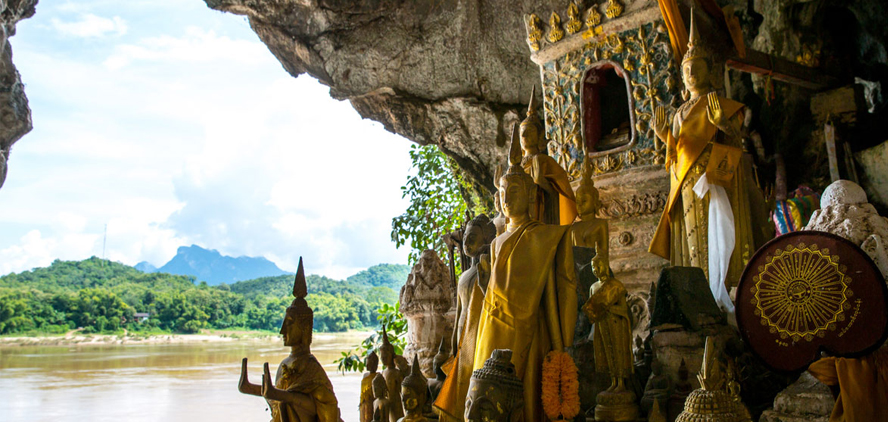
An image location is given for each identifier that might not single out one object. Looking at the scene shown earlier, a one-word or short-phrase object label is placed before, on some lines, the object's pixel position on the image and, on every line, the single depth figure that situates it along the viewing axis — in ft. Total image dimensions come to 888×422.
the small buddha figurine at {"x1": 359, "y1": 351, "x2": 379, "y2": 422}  15.58
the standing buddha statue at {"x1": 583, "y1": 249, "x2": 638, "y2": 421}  11.60
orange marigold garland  10.64
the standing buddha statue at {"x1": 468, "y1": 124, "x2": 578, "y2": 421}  11.34
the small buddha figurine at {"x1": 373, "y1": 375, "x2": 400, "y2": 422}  14.25
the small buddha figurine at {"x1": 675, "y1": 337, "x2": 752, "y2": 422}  7.95
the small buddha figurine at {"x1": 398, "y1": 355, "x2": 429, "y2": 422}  13.20
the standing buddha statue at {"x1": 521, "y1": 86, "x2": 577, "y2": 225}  18.51
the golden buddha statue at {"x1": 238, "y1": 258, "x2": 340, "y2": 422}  12.87
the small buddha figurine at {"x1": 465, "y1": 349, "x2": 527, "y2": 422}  9.37
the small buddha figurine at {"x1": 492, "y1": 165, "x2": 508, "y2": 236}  16.76
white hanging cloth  16.02
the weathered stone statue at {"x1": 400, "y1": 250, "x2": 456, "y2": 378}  20.25
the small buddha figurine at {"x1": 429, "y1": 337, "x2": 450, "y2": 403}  13.99
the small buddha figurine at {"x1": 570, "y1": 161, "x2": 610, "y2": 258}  16.80
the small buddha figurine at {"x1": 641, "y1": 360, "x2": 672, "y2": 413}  11.39
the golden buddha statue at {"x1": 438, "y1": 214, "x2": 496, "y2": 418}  11.94
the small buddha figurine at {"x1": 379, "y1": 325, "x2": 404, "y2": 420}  14.26
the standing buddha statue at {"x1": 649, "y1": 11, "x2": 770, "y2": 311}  16.37
